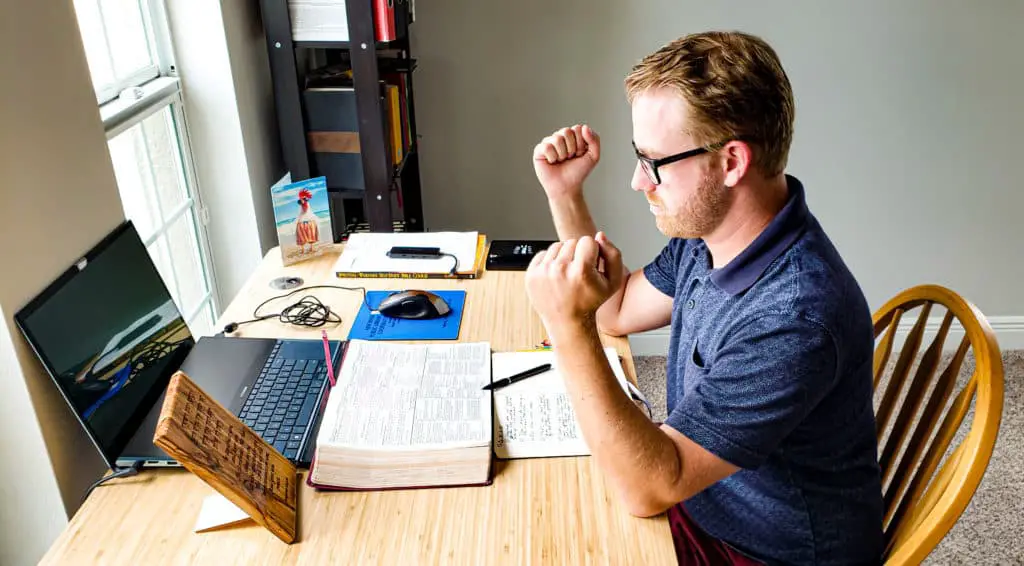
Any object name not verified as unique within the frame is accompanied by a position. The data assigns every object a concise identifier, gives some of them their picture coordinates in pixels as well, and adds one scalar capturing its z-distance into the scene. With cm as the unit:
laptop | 111
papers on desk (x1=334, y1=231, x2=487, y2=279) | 166
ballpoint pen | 126
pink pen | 126
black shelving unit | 193
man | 99
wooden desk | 97
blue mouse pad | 143
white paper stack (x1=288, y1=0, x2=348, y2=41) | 191
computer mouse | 148
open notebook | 115
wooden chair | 103
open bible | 108
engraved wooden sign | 90
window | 166
